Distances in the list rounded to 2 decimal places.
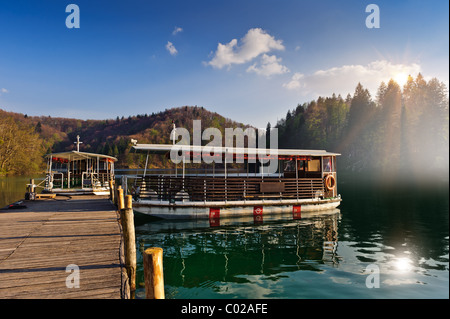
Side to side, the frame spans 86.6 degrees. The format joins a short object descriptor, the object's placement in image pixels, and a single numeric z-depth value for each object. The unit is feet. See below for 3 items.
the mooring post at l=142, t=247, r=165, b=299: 13.10
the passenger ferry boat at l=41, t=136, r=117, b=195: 67.72
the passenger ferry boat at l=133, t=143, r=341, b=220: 48.88
